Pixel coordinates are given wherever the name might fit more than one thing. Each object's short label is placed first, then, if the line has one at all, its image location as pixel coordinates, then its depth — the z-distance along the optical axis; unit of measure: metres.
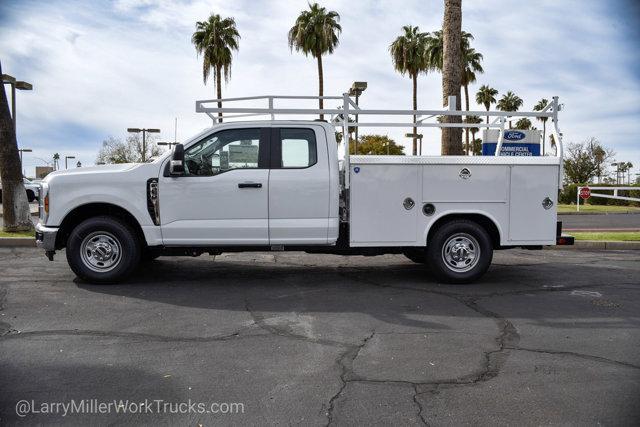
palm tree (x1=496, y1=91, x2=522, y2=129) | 62.16
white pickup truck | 6.75
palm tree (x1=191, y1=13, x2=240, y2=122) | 33.47
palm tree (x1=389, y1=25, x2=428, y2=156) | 37.62
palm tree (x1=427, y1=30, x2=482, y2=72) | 36.00
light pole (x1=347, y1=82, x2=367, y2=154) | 11.90
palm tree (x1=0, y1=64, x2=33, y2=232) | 11.48
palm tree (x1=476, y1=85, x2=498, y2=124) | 56.53
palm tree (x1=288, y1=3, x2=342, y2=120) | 32.62
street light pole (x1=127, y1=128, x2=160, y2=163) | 33.62
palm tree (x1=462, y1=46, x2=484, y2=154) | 40.47
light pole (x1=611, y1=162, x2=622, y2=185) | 49.91
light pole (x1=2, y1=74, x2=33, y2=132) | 12.93
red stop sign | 22.54
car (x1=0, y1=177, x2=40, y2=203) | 25.14
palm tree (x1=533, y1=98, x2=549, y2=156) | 62.58
